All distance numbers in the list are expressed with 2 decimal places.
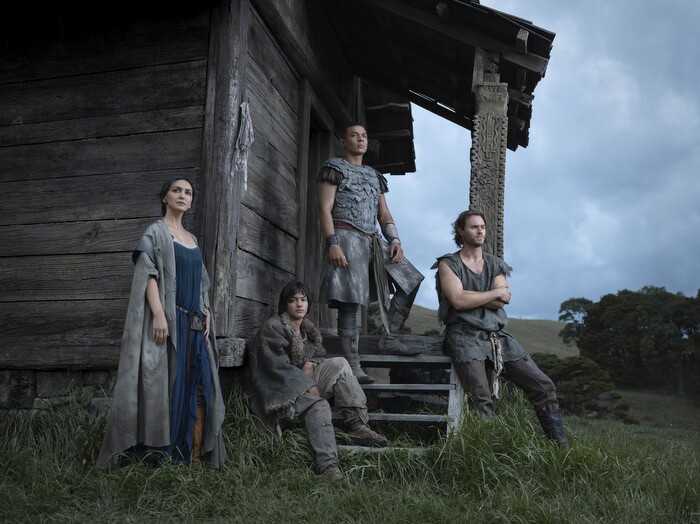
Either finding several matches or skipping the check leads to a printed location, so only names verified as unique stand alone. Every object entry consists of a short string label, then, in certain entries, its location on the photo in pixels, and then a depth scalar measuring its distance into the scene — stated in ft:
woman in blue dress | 12.45
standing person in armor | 17.08
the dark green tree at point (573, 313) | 85.40
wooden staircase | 15.55
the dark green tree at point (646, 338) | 70.54
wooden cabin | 16.38
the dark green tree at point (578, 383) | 50.47
